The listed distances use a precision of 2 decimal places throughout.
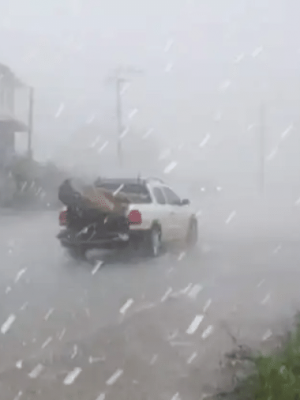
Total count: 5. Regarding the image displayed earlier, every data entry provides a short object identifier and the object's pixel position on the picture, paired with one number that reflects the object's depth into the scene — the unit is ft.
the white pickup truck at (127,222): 42.24
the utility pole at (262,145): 212.23
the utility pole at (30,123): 144.46
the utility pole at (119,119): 174.09
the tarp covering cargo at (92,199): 42.22
